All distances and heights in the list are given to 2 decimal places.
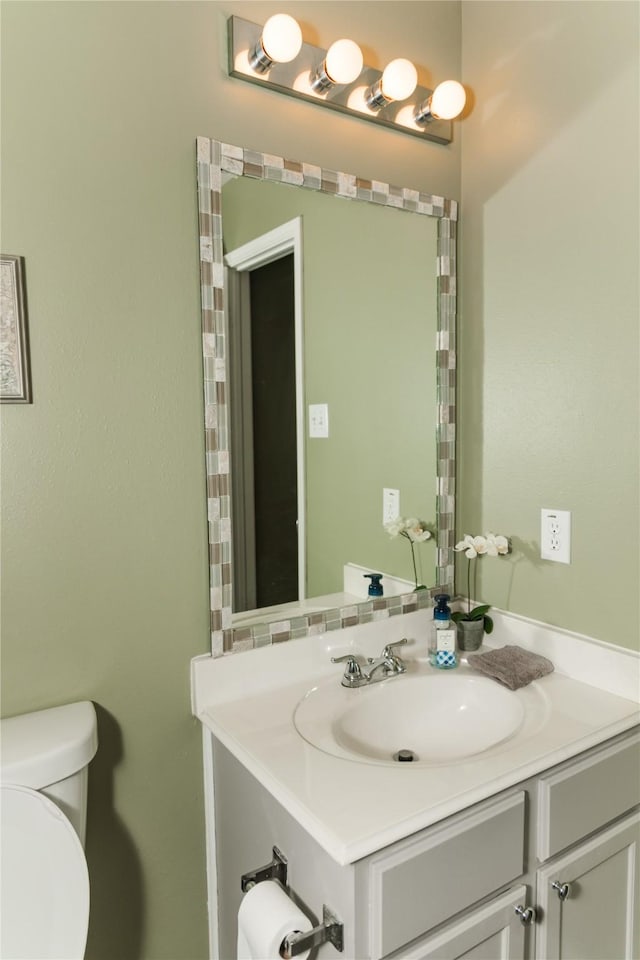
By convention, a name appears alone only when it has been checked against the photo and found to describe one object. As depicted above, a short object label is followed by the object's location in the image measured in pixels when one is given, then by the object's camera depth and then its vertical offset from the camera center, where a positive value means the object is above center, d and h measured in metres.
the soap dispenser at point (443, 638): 1.49 -0.49
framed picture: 1.07 +0.16
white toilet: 0.98 -0.65
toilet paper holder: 0.94 -0.74
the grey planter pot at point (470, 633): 1.58 -0.51
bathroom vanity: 0.95 -0.65
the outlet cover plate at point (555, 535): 1.43 -0.24
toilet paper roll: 0.95 -0.74
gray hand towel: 1.38 -0.52
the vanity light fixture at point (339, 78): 1.25 +0.73
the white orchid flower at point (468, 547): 1.56 -0.29
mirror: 1.29 +0.14
